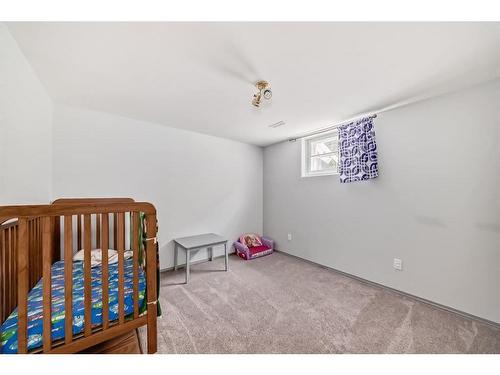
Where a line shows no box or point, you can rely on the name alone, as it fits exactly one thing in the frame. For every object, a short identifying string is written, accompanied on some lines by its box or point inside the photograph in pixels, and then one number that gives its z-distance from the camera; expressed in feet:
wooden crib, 2.75
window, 9.20
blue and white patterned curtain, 7.16
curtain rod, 7.51
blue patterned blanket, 2.84
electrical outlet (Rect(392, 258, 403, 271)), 6.72
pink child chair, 10.35
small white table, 7.88
